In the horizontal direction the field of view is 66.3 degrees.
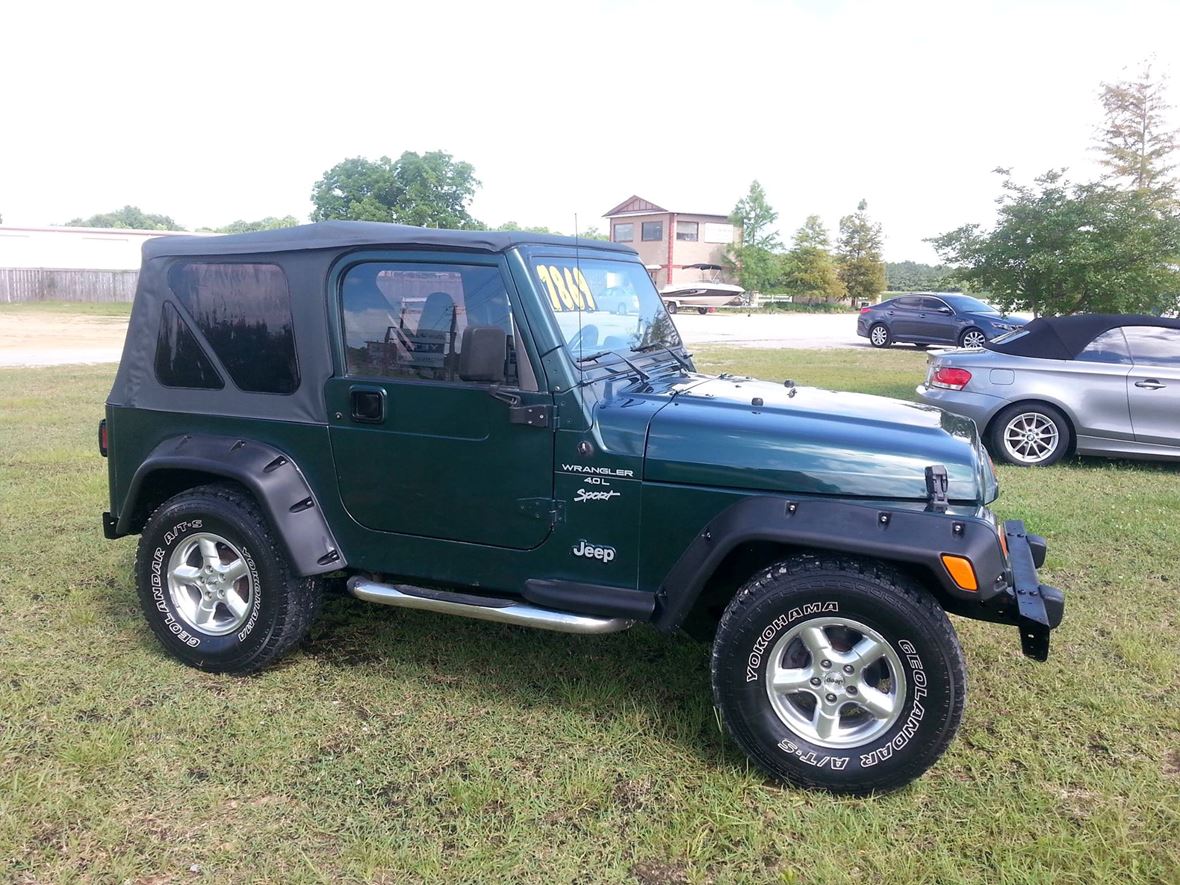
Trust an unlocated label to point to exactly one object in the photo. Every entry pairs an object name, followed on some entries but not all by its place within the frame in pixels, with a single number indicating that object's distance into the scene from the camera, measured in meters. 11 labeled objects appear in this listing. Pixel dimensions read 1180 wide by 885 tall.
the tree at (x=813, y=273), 51.56
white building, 45.47
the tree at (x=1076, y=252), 11.38
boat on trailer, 45.72
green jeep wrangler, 3.21
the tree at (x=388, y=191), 42.72
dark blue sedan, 20.88
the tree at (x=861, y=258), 52.81
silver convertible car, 7.89
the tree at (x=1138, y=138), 15.04
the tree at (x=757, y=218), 60.84
